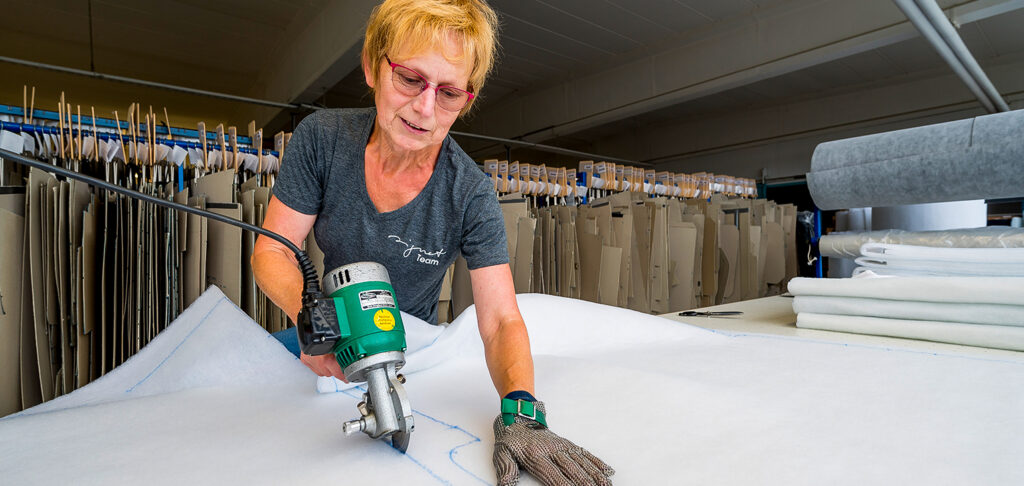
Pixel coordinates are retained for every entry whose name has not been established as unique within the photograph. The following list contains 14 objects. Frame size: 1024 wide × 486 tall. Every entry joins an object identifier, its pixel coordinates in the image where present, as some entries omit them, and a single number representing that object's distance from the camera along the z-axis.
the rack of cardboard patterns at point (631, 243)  3.38
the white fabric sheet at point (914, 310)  0.92
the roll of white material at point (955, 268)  0.96
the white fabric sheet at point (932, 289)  0.88
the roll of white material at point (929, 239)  1.12
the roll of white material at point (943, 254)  0.95
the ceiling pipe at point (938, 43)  2.55
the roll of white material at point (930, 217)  1.44
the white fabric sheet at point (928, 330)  0.92
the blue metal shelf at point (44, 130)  1.97
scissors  1.47
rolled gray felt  1.02
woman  0.88
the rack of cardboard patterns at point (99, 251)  1.72
